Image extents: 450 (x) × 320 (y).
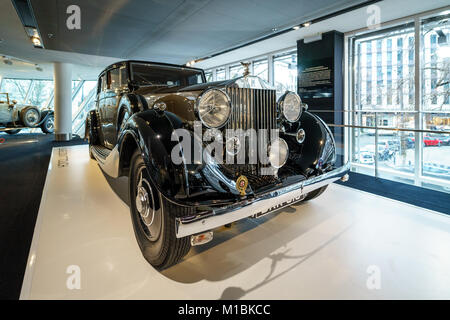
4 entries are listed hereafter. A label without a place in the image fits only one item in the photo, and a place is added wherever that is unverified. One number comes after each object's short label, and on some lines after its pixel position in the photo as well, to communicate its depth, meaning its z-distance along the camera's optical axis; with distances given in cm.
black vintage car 139
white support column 888
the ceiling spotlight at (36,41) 595
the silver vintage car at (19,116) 977
